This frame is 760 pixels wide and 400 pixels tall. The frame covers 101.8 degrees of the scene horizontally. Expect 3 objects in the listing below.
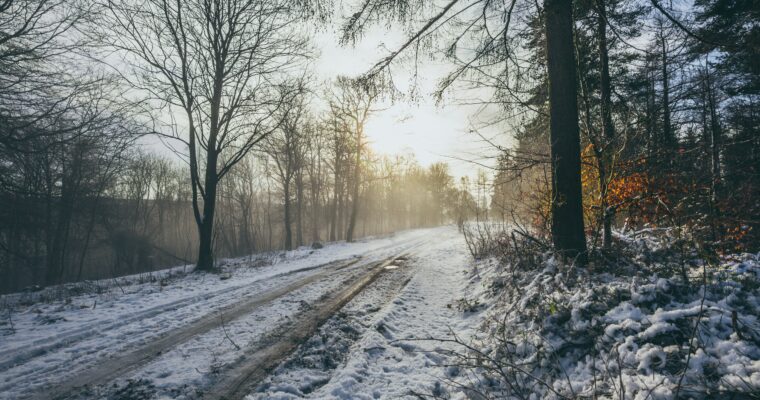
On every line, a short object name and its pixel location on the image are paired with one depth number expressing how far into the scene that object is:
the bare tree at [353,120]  22.38
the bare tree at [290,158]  21.05
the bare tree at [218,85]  10.58
